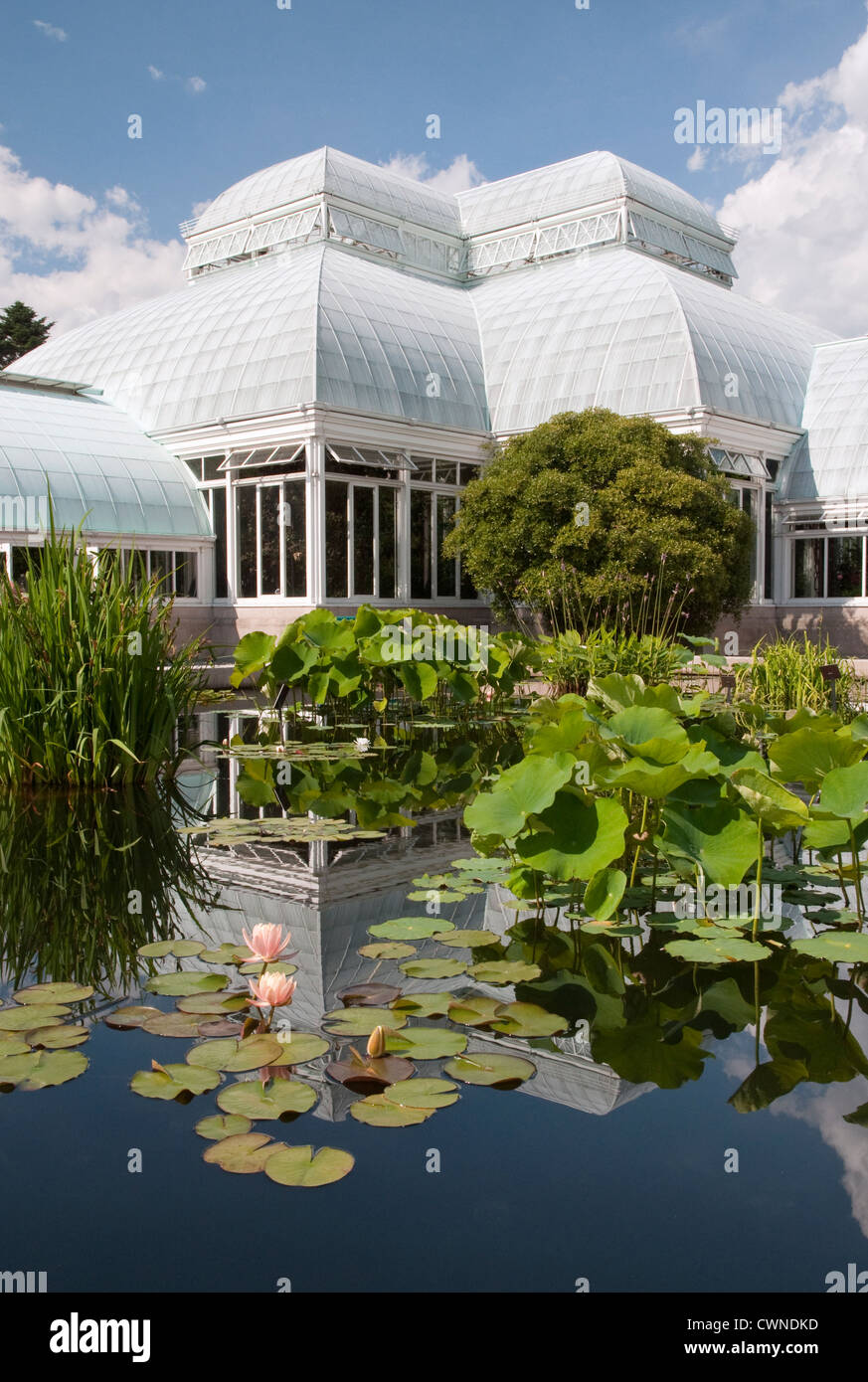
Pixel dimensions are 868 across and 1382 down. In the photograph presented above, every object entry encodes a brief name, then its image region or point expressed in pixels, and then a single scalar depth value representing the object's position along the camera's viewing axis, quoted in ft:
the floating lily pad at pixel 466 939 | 14.38
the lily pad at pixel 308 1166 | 8.45
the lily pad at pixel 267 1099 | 9.61
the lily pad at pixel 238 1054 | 10.48
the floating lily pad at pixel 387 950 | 13.89
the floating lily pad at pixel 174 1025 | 11.40
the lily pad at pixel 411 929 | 14.65
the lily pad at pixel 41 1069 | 10.28
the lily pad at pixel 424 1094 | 9.83
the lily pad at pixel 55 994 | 12.32
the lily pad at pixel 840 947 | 13.07
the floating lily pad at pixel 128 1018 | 11.75
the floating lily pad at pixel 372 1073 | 10.15
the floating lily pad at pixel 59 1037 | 11.14
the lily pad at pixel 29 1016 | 11.49
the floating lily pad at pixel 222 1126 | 9.22
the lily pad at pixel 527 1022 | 11.43
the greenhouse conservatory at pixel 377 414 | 65.77
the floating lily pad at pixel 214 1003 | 11.97
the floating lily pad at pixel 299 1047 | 10.53
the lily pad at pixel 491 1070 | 10.37
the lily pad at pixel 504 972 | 12.98
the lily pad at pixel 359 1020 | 11.37
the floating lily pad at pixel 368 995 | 12.21
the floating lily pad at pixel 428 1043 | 10.81
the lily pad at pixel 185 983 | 12.65
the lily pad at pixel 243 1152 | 8.66
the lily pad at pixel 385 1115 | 9.48
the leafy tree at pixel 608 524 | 53.06
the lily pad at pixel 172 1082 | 10.00
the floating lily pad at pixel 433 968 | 13.20
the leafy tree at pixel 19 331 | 129.90
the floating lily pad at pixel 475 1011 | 11.69
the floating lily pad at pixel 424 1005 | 11.89
